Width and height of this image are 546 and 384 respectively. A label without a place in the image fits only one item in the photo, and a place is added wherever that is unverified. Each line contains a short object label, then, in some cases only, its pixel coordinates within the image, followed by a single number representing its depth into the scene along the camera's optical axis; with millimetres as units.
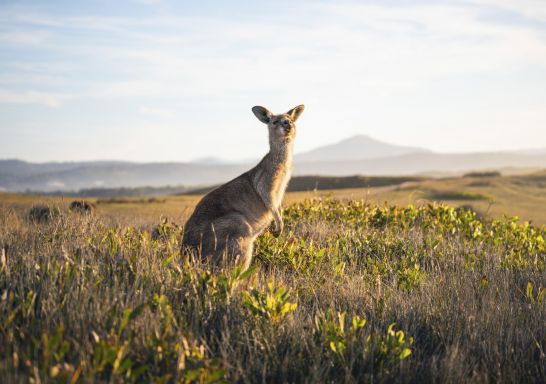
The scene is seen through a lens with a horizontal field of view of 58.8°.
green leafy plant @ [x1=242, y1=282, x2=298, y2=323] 4309
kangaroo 6230
